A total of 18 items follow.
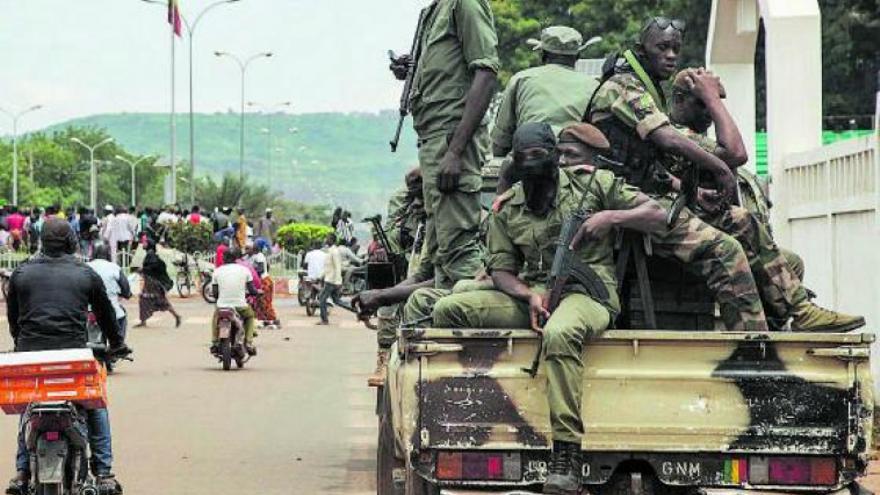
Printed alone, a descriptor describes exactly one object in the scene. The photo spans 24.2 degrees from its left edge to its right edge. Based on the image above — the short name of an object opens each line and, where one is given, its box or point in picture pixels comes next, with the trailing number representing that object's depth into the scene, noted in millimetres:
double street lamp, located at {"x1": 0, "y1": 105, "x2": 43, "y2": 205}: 104000
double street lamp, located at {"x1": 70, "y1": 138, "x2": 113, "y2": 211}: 114500
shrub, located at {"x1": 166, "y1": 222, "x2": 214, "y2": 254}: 48188
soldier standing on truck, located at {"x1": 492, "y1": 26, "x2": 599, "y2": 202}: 10383
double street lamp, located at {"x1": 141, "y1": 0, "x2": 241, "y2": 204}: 65788
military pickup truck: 7746
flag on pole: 61750
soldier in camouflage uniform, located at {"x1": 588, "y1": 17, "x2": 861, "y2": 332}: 8492
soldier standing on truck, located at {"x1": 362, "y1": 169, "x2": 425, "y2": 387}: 12305
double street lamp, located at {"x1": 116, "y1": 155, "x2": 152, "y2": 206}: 134925
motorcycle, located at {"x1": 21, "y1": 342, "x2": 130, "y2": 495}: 9633
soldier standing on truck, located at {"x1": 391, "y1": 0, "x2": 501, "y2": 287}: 10516
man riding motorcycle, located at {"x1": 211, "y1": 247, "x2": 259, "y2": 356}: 22656
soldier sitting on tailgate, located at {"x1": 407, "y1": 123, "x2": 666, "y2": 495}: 8219
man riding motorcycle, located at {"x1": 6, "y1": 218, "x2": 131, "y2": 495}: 10141
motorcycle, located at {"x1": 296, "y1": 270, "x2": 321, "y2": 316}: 37706
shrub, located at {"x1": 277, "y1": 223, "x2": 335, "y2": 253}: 60312
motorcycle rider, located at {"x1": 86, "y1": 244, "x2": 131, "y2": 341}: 20116
